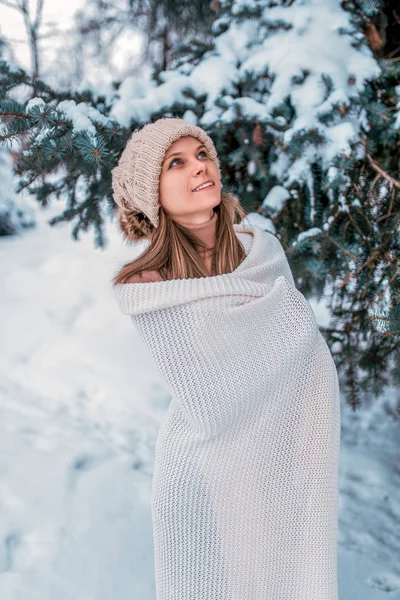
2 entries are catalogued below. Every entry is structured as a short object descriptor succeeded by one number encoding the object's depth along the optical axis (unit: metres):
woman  1.20
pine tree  1.72
